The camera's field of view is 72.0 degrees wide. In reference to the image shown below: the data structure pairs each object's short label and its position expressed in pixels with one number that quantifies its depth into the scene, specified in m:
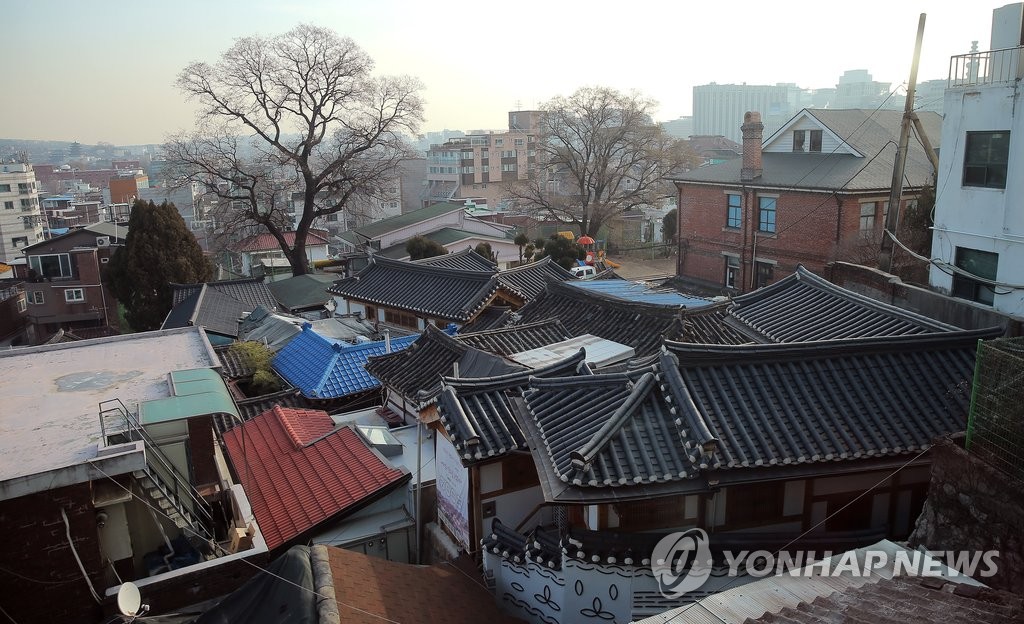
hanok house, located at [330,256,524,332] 23.56
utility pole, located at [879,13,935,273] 19.33
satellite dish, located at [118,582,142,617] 7.31
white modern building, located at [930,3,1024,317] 15.95
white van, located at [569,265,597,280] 37.97
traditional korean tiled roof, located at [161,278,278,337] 27.42
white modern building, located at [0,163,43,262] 67.69
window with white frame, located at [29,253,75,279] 42.16
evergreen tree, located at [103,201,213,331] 34.06
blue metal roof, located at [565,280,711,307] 19.79
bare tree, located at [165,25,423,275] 38.75
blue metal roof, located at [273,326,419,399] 20.08
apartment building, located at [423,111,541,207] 85.56
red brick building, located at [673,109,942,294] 29.78
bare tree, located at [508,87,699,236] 48.84
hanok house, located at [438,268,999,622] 8.62
